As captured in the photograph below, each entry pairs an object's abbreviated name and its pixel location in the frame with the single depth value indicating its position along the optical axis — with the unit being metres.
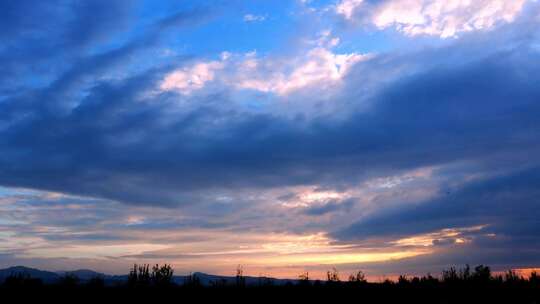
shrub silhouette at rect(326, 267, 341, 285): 41.23
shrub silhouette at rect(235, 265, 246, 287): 36.75
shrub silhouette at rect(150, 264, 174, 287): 36.61
